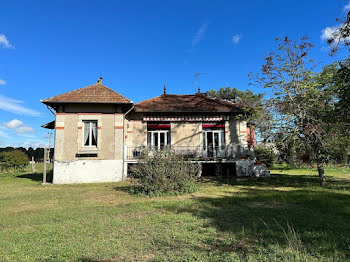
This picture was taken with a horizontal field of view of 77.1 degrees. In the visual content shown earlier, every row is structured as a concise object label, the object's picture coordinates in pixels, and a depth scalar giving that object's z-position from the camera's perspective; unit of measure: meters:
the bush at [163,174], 8.45
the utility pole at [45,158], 12.26
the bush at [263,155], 18.65
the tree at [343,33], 5.76
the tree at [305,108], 9.55
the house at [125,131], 12.85
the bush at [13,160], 18.69
